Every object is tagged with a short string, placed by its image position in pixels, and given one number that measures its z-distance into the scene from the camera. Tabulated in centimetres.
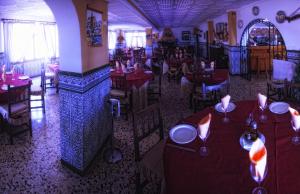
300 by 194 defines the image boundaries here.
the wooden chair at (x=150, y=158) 215
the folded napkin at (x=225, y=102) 264
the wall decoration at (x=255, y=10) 851
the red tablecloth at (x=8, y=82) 470
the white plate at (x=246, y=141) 196
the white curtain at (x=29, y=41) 1023
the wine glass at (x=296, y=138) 200
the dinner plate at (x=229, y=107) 282
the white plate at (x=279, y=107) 270
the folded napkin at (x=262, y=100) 267
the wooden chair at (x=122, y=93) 538
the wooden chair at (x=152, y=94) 678
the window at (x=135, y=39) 2436
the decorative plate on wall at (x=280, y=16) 697
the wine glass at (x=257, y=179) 141
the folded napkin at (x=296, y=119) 204
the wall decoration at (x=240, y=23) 994
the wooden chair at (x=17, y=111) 436
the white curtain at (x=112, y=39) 2077
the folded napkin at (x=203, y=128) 200
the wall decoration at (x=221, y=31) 1205
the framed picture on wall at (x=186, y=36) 2127
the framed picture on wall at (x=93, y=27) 349
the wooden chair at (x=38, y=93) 608
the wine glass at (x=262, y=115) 253
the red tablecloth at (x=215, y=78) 534
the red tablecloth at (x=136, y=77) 563
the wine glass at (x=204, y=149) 189
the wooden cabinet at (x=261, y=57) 1069
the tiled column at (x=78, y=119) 326
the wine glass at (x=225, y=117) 254
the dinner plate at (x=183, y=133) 210
